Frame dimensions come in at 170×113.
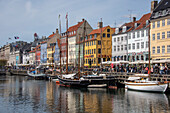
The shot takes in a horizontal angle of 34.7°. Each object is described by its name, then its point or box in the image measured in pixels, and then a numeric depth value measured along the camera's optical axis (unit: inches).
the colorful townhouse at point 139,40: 2842.0
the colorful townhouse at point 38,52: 6314.0
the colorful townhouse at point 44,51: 5913.4
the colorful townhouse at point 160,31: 2519.7
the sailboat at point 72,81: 2303.2
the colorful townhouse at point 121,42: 3203.7
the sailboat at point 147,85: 1800.0
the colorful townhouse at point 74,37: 4500.5
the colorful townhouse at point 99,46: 3697.6
